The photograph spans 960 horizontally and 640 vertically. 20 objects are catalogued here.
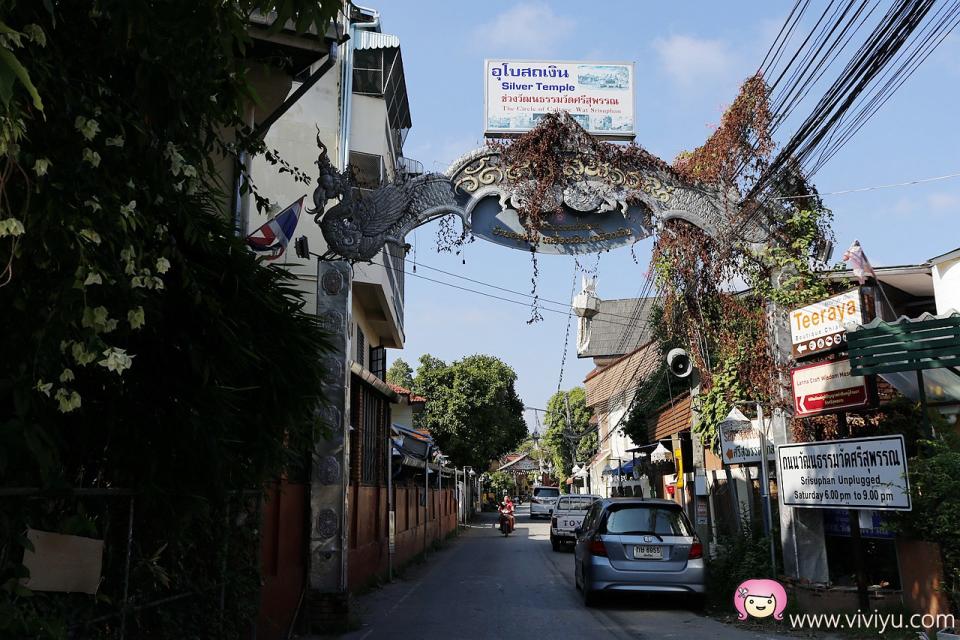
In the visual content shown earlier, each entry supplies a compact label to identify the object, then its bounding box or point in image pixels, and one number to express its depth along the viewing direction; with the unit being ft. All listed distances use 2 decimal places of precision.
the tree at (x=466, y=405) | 150.61
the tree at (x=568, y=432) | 220.84
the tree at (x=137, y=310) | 12.37
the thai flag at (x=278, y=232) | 34.76
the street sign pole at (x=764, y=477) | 38.88
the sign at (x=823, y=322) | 33.78
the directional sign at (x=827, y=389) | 33.30
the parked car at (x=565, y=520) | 85.92
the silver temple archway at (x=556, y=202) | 40.19
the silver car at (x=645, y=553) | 37.24
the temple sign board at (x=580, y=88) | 48.16
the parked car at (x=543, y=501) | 180.04
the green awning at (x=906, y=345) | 30.35
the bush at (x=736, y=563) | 38.22
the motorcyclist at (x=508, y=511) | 114.83
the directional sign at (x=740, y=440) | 40.73
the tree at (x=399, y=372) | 276.62
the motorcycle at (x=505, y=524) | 114.42
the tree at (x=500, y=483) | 331.32
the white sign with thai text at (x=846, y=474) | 29.50
